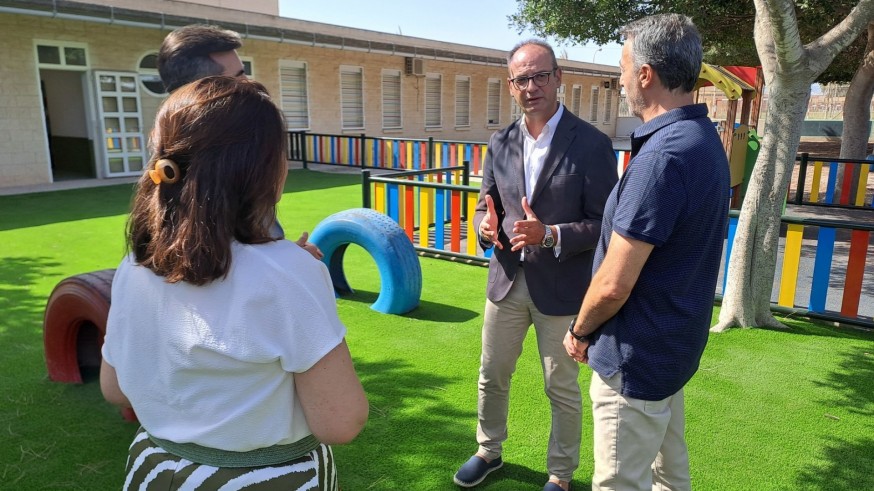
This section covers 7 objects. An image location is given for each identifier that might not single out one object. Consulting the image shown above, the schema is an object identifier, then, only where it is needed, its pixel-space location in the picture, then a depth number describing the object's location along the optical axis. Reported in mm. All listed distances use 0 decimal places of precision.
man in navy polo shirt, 1963
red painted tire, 3793
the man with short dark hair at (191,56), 2639
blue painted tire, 5781
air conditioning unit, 23656
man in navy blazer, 2932
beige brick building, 13648
